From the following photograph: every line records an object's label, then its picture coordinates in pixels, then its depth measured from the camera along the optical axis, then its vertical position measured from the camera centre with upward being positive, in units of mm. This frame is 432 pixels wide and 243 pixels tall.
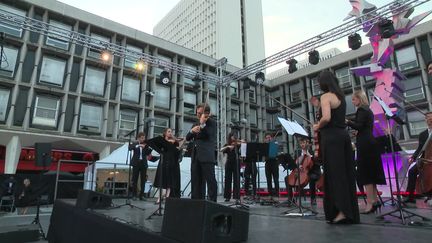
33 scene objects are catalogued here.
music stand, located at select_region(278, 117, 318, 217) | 4461 +861
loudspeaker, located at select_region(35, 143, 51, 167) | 6855 +731
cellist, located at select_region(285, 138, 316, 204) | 7275 +389
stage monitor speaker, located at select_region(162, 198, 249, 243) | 1990 -248
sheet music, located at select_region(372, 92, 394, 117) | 4098 +1054
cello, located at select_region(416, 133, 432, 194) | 4707 +299
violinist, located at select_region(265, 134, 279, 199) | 8180 +519
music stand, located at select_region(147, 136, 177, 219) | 5113 +730
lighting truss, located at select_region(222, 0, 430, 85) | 9680 +5640
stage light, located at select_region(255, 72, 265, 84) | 14617 +5300
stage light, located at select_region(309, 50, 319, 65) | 12047 +5236
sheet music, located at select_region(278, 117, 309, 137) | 4453 +916
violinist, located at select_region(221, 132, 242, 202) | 7355 +598
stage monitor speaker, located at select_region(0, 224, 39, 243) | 4445 -717
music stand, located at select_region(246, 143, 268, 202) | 6805 +832
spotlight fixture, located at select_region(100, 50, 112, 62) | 11846 +5231
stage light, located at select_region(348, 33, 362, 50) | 10822 +5256
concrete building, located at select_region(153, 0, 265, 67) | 56781 +31110
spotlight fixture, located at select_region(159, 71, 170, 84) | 13766 +5010
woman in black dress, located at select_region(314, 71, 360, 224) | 3344 +338
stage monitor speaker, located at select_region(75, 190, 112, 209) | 4312 -182
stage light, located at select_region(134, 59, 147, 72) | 12834 +5294
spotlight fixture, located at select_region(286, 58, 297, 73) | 12930 +5251
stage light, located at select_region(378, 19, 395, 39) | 9625 +5049
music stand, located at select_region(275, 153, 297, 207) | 6576 +553
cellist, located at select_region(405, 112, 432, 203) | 5789 +336
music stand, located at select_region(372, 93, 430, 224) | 3625 -158
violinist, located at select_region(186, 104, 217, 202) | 4781 +552
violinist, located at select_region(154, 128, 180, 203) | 7049 +350
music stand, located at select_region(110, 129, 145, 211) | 6168 -382
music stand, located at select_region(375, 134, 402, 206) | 5067 +744
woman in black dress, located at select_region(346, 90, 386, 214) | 4395 +492
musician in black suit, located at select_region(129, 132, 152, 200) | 8849 +684
